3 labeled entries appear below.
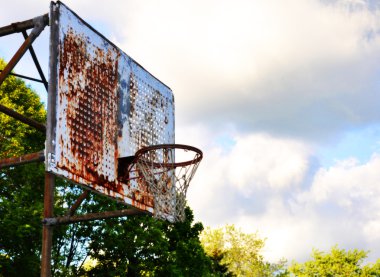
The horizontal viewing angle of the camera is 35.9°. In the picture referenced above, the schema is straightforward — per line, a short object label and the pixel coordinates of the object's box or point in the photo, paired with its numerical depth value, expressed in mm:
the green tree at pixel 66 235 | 21422
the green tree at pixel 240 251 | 48750
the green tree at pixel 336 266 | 53969
